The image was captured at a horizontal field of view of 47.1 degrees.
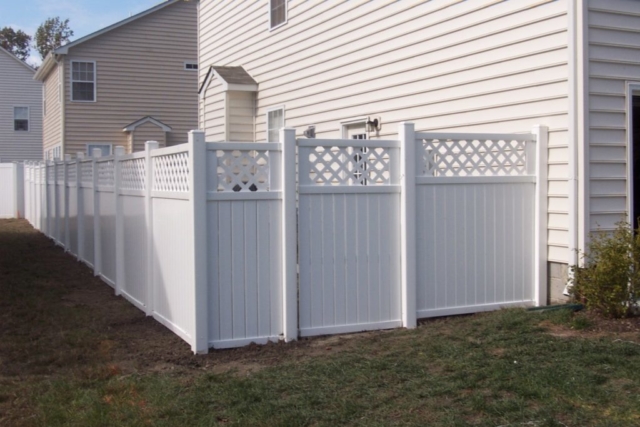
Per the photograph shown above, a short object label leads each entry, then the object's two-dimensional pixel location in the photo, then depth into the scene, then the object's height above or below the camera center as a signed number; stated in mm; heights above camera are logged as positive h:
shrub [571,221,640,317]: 6371 -830
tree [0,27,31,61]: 63219 +12714
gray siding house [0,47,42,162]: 35156 +3622
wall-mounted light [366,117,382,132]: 10070 +833
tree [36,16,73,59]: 62406 +12979
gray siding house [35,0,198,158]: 24766 +3575
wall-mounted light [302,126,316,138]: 11742 +845
